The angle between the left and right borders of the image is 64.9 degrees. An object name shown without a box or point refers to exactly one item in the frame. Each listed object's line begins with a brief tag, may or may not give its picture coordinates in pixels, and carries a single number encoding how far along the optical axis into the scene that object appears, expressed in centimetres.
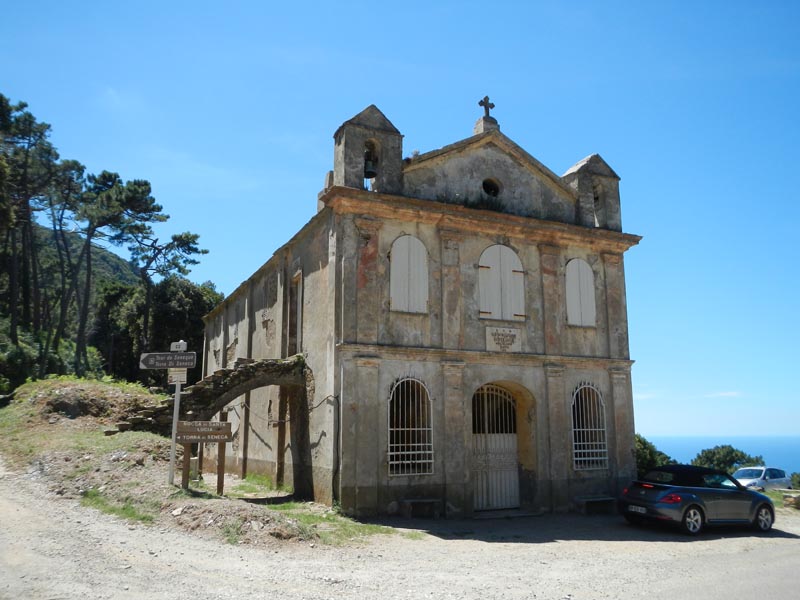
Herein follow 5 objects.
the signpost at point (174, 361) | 1264
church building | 1418
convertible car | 1329
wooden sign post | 1234
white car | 2456
